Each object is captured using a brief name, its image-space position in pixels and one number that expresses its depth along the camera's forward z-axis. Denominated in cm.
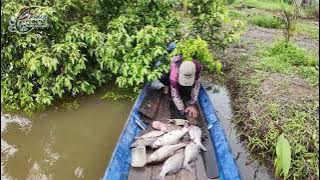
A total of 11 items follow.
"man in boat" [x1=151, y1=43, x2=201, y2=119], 356
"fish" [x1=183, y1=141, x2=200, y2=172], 292
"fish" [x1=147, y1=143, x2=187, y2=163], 292
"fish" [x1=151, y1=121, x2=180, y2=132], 334
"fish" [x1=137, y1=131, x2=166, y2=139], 321
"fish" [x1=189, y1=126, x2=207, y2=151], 314
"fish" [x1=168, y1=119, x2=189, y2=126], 347
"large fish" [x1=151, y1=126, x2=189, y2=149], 310
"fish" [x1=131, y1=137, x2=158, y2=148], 311
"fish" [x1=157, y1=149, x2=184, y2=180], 279
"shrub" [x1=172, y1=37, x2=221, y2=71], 366
